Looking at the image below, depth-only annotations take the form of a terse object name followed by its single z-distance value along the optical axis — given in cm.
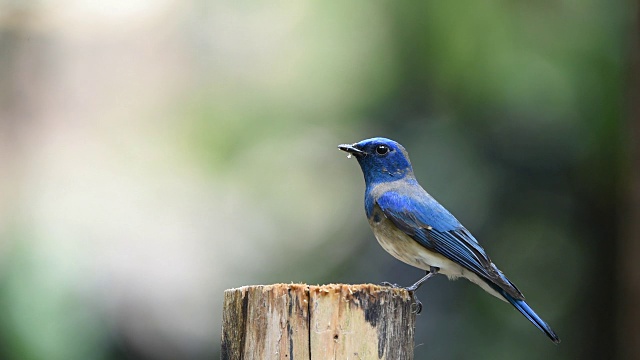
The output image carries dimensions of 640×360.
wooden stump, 671
